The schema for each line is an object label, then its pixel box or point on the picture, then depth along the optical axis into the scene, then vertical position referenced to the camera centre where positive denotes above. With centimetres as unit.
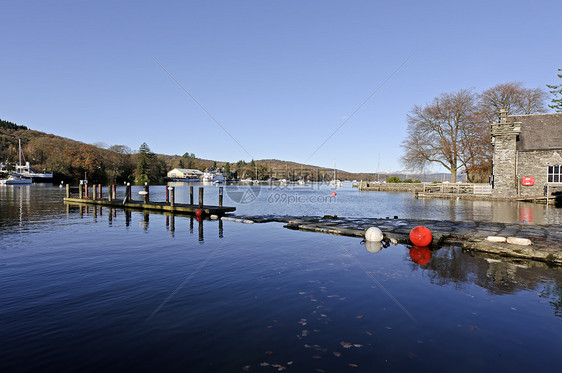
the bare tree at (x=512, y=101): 4922 +1312
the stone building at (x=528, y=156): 3598 +329
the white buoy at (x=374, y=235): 1302 -217
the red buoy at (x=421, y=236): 1199 -204
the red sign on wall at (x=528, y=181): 3675 +38
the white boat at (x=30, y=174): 9281 +97
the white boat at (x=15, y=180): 8412 -88
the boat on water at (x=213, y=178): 16790 +98
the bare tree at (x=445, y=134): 5012 +807
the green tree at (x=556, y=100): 4563 +1260
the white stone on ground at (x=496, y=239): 1136 -197
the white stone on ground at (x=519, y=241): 1068 -194
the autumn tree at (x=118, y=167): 10419 +416
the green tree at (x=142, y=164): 12188 +577
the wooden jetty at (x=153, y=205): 2336 -222
